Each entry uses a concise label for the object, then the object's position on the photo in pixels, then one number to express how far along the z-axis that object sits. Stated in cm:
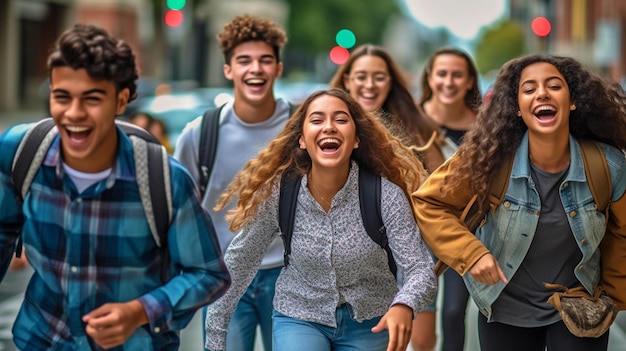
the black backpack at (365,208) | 701
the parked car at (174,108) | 2465
